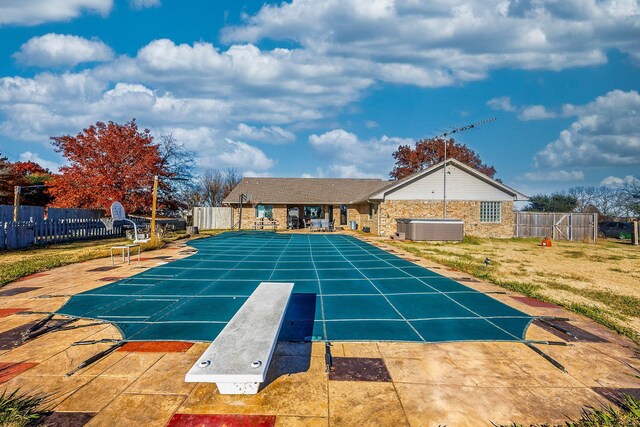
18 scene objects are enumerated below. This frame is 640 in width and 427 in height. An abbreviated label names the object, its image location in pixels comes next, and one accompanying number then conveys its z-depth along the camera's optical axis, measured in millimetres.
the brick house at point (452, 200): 23531
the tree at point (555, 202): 43781
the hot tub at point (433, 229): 20406
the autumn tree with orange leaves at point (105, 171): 21312
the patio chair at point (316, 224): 26438
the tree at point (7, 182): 21089
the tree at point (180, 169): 39188
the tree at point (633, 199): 37003
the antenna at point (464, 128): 21812
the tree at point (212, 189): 48406
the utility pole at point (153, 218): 14882
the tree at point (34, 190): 23938
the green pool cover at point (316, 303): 5004
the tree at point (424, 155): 41438
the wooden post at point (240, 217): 27334
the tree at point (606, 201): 43812
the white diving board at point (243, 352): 2727
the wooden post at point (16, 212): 14398
